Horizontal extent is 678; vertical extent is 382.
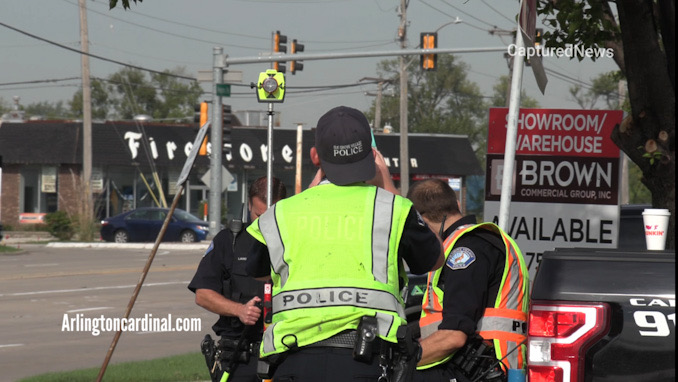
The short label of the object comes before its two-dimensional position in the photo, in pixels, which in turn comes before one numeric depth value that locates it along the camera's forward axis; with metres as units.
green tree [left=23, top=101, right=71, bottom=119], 127.12
